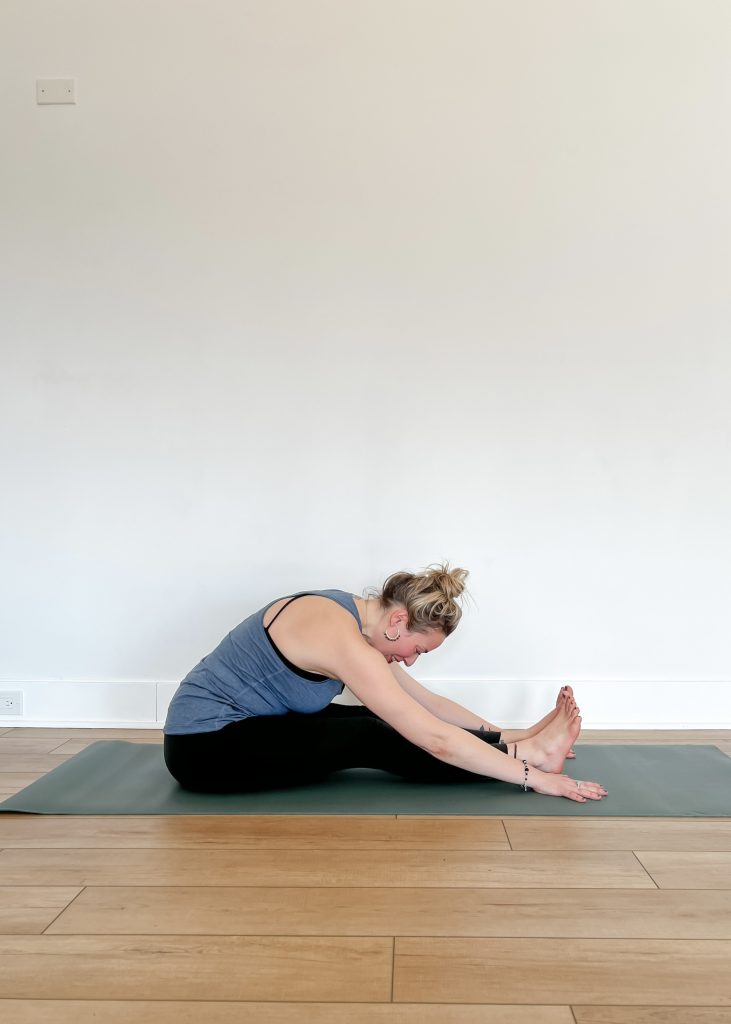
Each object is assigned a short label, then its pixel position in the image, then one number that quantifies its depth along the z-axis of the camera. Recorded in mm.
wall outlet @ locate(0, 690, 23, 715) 3424
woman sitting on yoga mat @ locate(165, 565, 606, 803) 2338
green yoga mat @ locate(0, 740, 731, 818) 2373
